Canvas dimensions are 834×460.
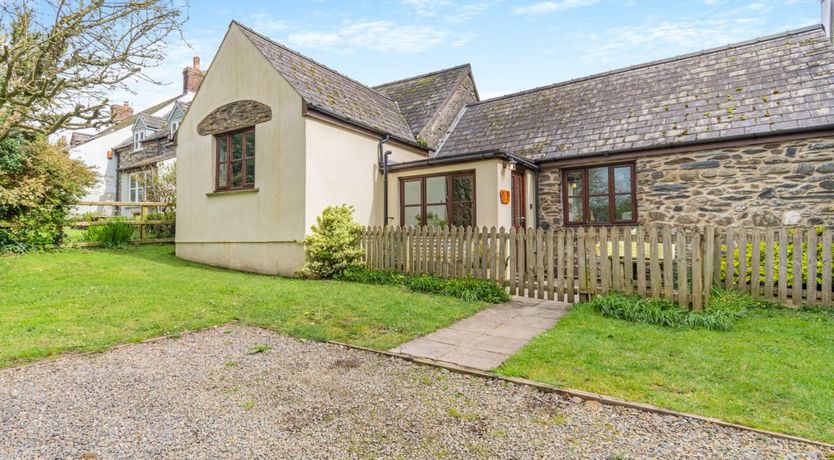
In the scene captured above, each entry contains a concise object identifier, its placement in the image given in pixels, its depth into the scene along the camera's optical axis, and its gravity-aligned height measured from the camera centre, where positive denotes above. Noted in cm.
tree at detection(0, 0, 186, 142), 823 +400
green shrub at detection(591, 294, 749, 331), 552 -110
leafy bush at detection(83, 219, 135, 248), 1309 +18
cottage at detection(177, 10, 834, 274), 936 +207
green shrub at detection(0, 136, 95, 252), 1127 +142
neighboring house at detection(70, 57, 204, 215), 2477 +608
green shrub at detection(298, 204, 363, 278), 959 -23
